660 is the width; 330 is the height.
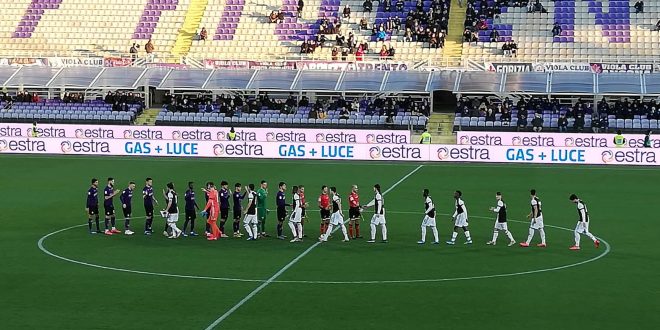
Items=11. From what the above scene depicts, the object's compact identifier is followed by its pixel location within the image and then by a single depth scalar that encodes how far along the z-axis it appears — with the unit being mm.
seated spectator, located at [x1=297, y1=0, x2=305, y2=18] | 76312
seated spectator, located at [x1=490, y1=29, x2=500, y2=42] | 71750
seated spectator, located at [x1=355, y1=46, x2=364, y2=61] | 69188
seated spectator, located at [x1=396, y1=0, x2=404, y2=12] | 74919
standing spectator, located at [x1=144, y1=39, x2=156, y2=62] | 72012
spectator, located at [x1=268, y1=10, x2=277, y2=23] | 75938
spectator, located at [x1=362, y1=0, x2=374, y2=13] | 75125
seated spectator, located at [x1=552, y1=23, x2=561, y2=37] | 71625
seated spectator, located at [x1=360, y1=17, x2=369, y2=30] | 73625
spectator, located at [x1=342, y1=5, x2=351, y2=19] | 75125
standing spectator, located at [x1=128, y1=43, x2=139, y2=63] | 70469
